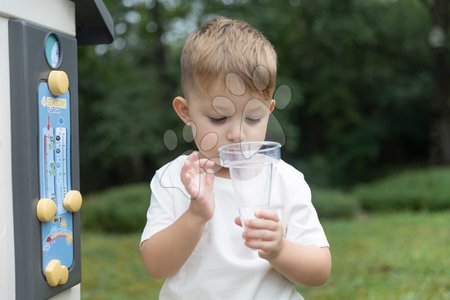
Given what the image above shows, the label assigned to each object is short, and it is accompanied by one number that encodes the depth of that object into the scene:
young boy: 1.68
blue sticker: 1.87
